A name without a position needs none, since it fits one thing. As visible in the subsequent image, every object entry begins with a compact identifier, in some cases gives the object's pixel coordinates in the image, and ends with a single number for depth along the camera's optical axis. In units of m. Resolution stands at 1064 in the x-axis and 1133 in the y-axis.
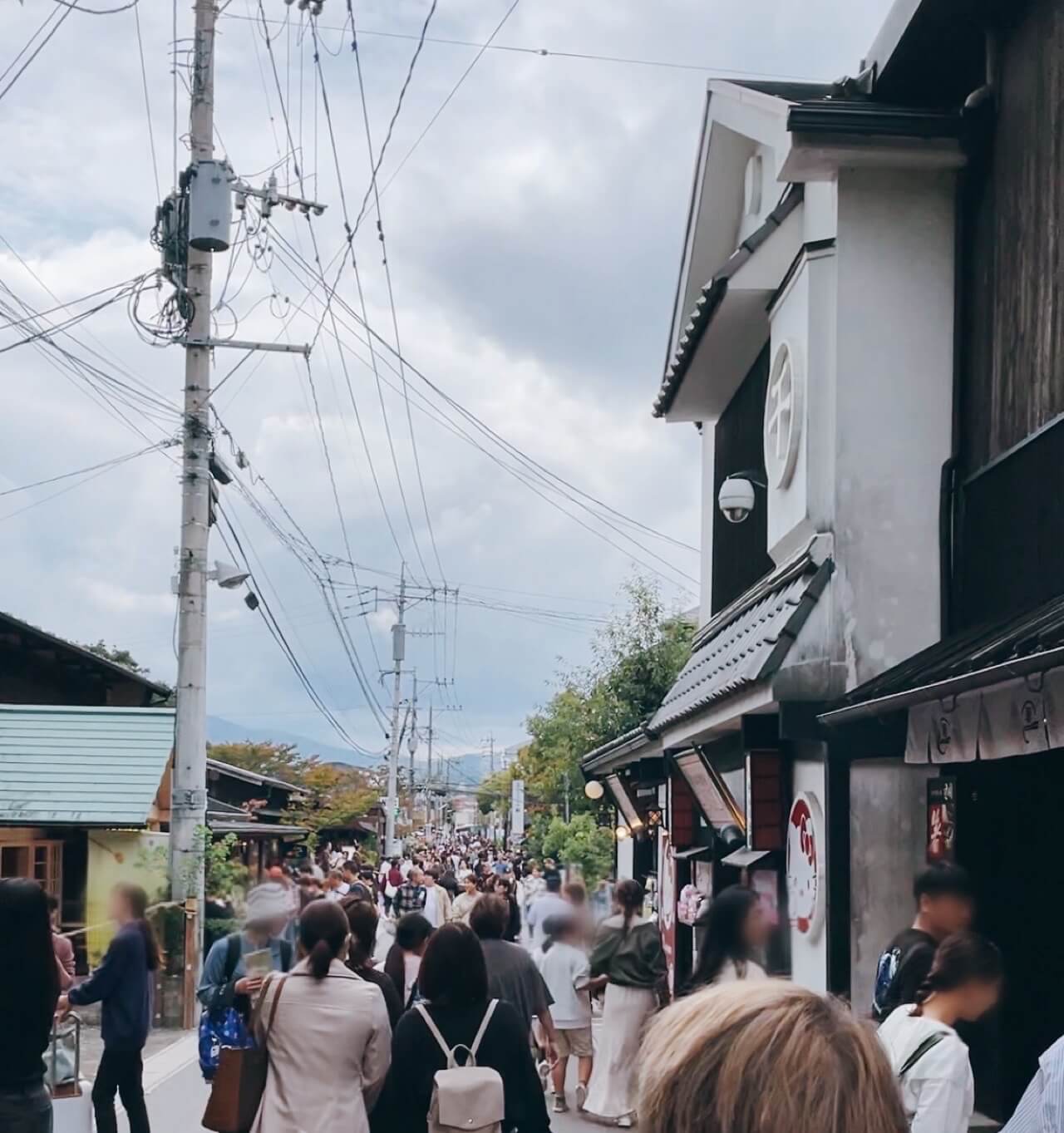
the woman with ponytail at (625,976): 11.48
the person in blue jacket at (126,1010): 8.80
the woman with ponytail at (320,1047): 6.19
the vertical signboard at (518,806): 61.34
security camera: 13.13
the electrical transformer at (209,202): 17.45
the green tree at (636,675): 29.62
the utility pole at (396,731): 52.53
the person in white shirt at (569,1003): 12.47
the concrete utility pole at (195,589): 16.94
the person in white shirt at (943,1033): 4.47
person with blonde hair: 2.06
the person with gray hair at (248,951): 7.94
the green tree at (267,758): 56.91
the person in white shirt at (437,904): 20.30
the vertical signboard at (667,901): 17.75
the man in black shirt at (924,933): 5.82
